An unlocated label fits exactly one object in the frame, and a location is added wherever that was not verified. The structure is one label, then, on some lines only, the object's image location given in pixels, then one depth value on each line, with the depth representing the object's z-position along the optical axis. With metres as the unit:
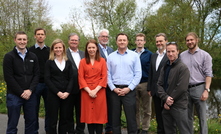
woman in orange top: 4.72
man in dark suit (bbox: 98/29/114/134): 5.49
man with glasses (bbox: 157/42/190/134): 3.98
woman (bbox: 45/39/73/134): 4.67
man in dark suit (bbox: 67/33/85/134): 5.14
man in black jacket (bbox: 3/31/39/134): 4.32
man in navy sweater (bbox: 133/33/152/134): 5.43
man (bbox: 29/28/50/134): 5.06
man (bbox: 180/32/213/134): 4.59
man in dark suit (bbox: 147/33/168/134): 4.88
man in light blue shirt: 4.76
